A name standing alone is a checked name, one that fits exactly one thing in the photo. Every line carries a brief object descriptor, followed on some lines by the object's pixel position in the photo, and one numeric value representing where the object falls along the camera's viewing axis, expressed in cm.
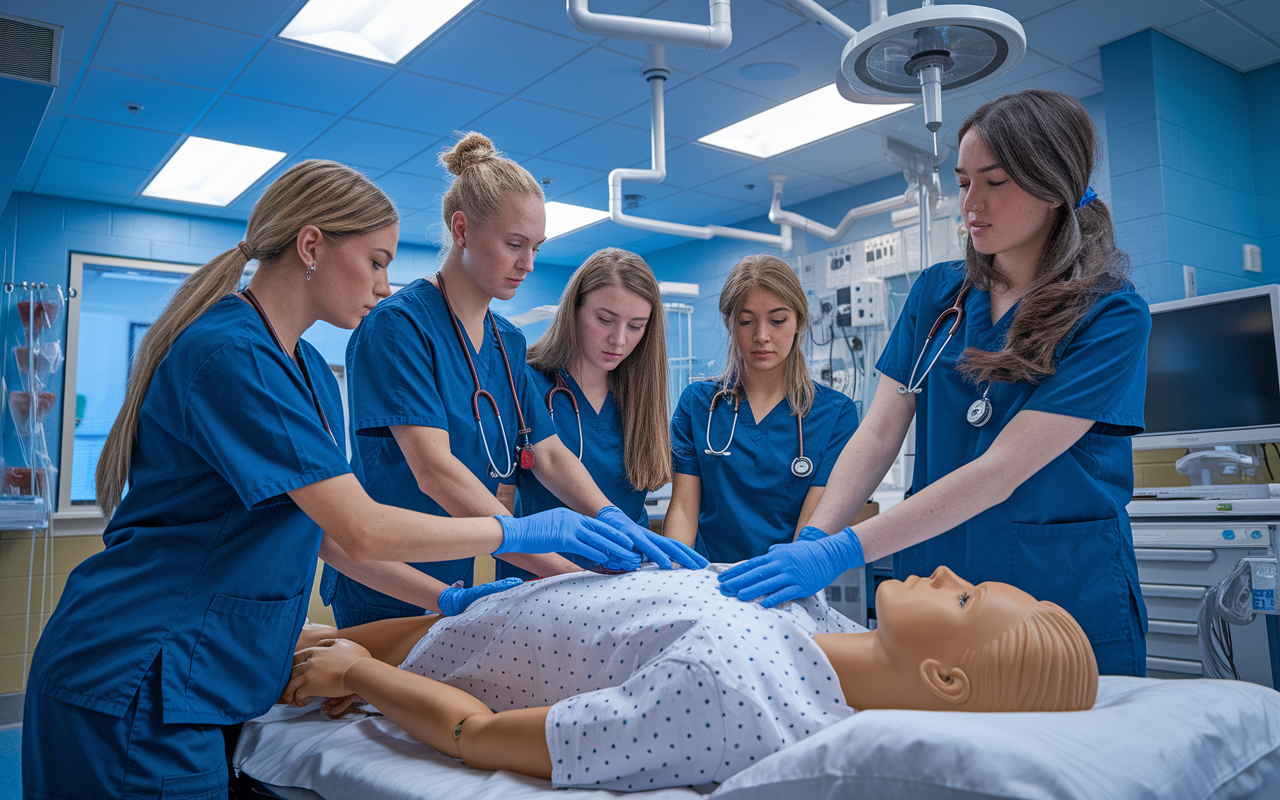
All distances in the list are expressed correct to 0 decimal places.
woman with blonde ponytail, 95
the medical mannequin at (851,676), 95
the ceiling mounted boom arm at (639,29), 242
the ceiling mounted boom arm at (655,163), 373
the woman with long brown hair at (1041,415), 118
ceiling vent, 234
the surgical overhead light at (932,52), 185
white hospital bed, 71
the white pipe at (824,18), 259
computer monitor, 271
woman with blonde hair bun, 143
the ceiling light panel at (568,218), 589
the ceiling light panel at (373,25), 335
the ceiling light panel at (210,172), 468
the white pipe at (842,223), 365
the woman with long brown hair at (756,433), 179
